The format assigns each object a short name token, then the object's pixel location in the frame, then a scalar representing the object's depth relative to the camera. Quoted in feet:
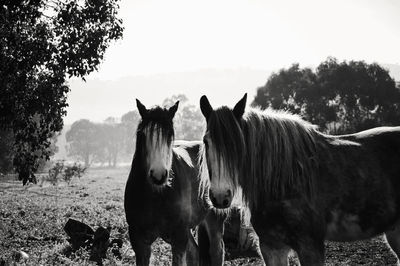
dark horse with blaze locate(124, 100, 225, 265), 18.12
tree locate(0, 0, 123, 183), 29.86
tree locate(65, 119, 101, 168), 361.10
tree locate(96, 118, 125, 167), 379.96
